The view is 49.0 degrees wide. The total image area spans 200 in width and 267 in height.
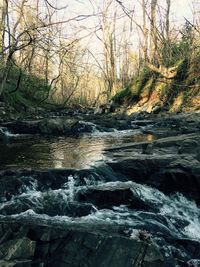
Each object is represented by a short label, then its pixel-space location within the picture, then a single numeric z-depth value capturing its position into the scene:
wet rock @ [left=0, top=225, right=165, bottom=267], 2.04
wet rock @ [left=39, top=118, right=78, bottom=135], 6.95
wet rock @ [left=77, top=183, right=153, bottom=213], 2.94
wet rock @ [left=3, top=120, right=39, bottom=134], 6.90
